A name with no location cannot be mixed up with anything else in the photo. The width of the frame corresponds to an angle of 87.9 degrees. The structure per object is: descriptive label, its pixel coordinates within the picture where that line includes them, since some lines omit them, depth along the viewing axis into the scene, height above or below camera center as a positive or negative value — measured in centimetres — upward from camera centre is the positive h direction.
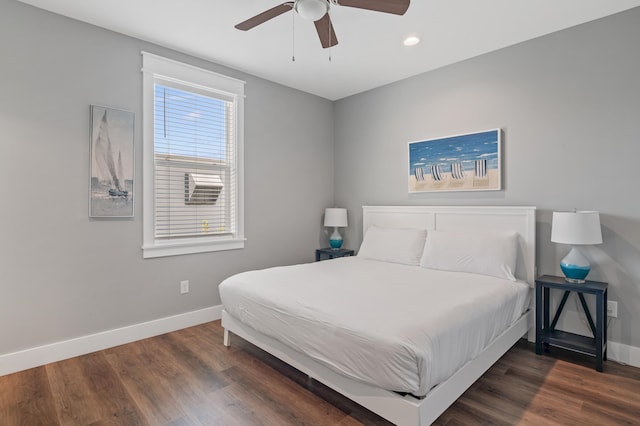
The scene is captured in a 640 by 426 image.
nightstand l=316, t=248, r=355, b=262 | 436 -56
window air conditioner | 346 +24
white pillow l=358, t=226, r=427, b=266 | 348 -38
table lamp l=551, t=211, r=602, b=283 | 252 -18
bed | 166 -62
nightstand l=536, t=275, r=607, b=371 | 247 -90
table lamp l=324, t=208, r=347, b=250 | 444 -13
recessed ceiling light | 300 +157
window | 316 +53
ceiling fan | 200 +126
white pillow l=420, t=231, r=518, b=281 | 291 -38
